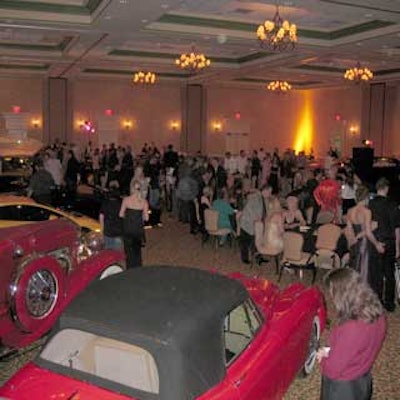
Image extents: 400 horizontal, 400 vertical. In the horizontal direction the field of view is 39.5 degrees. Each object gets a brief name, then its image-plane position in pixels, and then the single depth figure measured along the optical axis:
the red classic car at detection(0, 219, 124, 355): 5.22
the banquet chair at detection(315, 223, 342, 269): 8.44
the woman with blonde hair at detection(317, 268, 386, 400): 3.34
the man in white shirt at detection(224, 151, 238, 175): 19.50
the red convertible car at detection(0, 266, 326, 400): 3.21
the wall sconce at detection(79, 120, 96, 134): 26.00
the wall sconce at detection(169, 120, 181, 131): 27.73
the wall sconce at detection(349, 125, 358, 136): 27.75
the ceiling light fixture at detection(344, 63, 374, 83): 17.80
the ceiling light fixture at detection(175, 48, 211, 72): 15.81
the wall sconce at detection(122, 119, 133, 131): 26.94
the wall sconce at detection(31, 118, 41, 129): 24.97
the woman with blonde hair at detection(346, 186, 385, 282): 7.07
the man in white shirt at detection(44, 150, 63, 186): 15.00
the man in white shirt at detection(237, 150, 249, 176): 19.69
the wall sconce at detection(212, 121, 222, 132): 28.91
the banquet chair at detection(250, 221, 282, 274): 8.91
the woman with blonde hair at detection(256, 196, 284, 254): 8.91
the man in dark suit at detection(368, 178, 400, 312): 7.08
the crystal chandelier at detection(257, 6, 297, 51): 10.82
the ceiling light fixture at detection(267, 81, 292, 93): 22.61
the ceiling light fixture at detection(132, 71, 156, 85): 20.73
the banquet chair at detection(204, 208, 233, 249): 10.84
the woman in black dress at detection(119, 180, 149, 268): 8.30
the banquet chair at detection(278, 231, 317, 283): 8.30
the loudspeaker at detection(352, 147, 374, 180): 22.96
